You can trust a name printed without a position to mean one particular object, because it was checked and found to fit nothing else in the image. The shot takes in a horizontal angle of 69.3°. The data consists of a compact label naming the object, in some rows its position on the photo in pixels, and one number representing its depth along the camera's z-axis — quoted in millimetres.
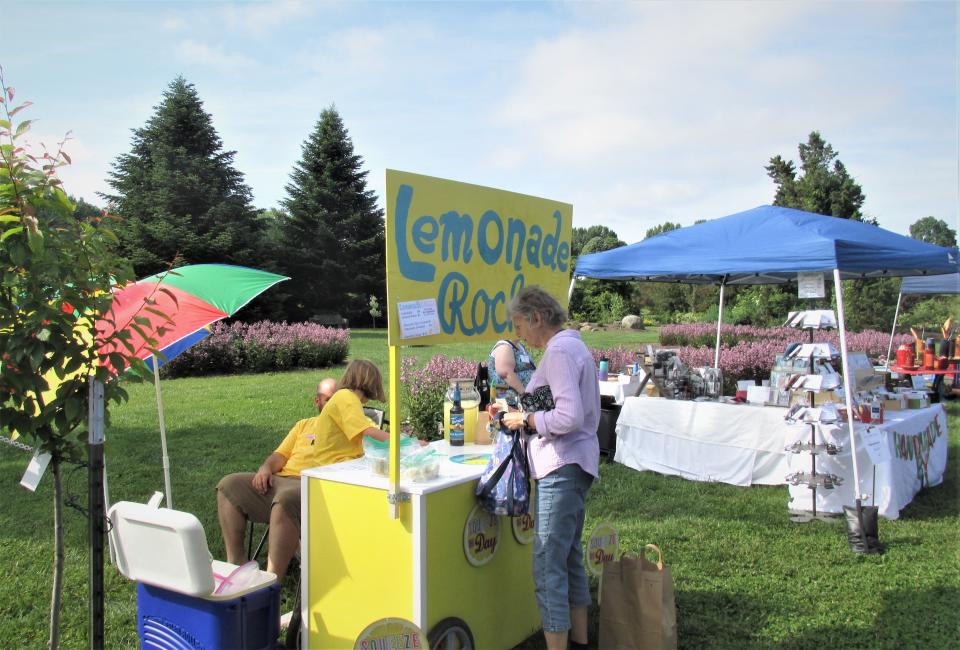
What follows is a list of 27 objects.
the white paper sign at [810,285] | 6379
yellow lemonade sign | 2848
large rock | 29062
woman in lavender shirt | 2953
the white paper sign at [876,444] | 5398
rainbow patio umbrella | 3521
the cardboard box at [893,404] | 6551
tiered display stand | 5410
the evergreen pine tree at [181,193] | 25355
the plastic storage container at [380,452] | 3109
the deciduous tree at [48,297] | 2340
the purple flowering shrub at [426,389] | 7207
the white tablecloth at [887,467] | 5512
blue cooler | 2631
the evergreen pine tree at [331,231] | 34938
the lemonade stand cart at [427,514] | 2855
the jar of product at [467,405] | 3935
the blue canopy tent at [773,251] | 5664
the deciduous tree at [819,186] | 24453
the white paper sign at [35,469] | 2648
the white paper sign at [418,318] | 2842
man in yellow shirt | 3469
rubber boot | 4797
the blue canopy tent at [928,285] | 11406
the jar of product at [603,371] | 8305
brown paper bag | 3154
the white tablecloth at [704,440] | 6312
